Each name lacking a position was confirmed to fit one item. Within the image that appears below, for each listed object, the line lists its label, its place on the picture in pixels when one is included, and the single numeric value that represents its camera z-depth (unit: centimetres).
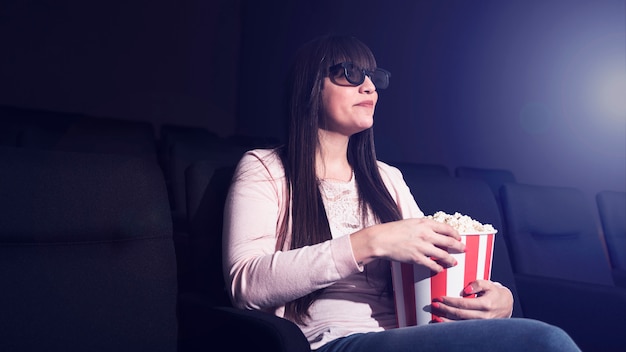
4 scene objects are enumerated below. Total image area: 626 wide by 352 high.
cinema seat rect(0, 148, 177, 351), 112
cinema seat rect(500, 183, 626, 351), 160
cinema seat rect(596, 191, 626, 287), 266
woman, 105
